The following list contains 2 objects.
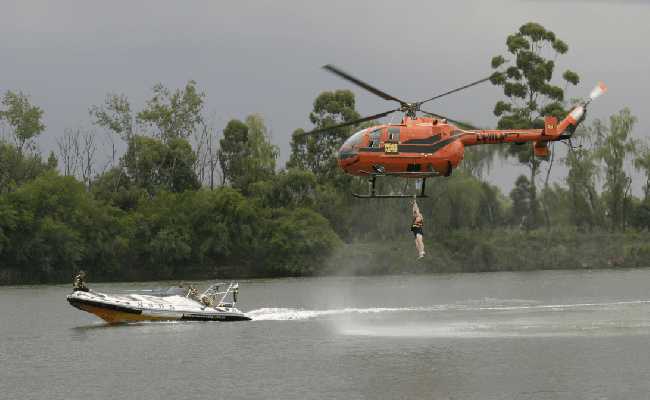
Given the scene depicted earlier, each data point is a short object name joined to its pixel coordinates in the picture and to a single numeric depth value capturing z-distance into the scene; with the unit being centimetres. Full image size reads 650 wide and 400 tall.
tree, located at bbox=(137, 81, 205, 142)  15962
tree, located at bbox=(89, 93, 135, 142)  16112
